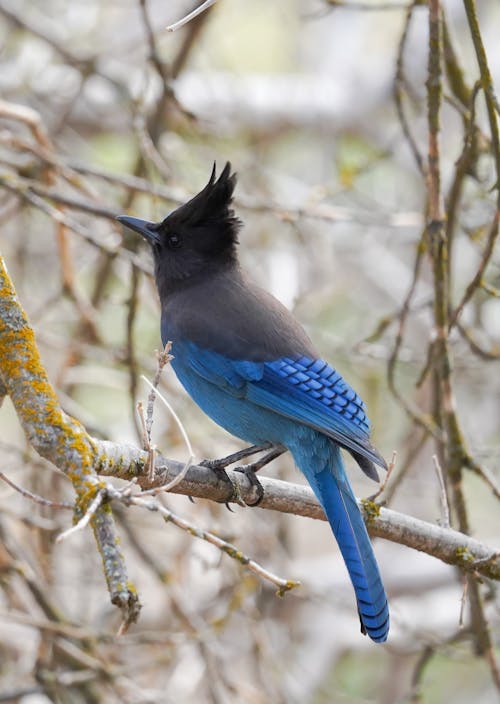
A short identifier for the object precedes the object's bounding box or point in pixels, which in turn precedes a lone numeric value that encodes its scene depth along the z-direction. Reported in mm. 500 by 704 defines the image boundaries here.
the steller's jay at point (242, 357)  5238
